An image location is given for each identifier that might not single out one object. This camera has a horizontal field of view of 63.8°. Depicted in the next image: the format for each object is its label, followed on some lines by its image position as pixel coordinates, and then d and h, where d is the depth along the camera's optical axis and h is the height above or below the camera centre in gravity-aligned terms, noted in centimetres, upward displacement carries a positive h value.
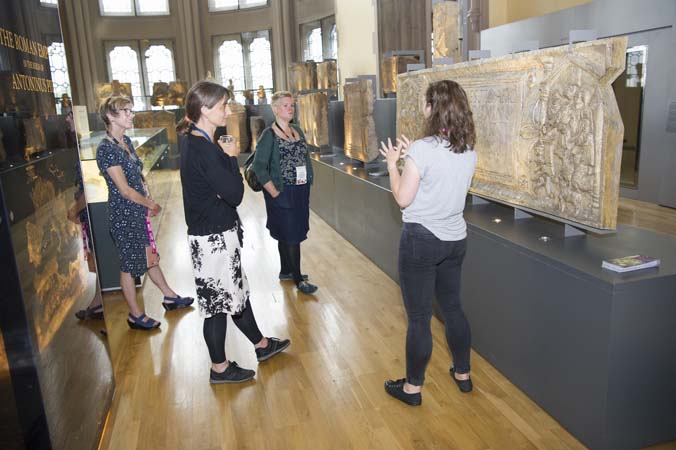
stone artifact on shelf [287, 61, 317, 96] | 1309 +68
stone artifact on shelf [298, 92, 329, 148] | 857 -22
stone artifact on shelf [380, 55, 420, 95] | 919 +56
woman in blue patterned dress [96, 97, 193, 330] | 384 -63
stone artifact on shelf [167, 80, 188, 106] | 1642 +51
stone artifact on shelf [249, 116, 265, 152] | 1448 -52
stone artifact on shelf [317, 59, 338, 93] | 1195 +61
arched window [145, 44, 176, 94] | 2039 +170
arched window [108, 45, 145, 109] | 2016 +170
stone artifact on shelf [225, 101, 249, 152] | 1452 -45
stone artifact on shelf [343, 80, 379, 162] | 608 -21
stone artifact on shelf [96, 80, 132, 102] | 1595 +67
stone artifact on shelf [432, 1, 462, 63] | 573 +72
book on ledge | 244 -77
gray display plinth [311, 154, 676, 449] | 238 -111
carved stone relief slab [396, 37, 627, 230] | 260 -19
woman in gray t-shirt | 252 -52
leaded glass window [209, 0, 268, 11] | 1984 +369
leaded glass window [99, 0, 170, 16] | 2017 +378
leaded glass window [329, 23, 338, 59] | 1622 +174
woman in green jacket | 454 -59
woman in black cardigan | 286 -54
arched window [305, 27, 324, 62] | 1731 +184
